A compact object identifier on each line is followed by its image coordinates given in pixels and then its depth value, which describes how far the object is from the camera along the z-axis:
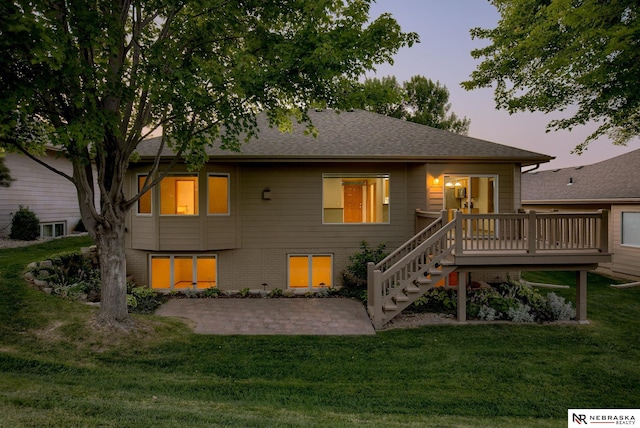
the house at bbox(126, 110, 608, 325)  9.41
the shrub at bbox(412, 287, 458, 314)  8.12
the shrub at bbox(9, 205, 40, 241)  12.71
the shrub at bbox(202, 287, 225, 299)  9.44
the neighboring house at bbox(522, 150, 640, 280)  12.18
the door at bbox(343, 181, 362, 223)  10.22
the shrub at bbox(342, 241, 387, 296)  9.55
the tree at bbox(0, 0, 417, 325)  4.95
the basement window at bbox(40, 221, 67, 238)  14.67
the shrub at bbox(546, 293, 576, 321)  7.58
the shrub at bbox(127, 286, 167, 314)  8.07
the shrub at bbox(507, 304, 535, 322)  7.39
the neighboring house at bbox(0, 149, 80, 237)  13.12
